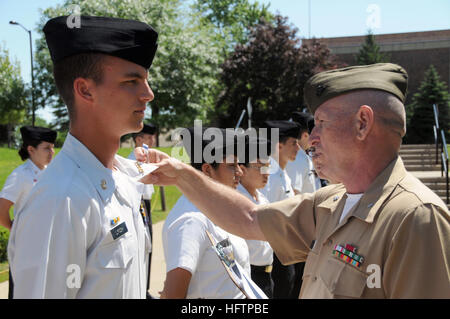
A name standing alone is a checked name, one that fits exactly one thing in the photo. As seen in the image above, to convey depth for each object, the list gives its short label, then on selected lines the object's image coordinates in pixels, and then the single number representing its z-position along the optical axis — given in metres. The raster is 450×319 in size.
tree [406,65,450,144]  27.41
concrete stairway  12.77
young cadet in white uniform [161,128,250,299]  2.73
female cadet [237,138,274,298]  4.11
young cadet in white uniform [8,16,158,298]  1.51
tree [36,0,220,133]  28.19
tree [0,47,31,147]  30.52
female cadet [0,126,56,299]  4.89
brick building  36.38
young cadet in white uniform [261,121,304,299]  5.12
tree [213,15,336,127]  28.44
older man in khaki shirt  1.66
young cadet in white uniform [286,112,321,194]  7.44
